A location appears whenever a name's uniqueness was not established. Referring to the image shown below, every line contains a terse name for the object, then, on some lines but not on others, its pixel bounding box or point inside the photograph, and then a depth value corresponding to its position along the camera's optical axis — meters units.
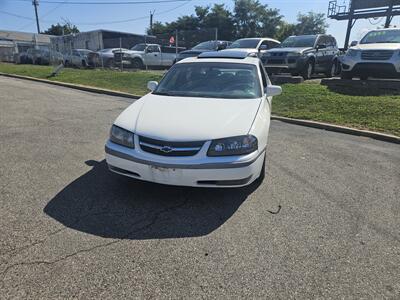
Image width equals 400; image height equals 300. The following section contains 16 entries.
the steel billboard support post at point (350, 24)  27.87
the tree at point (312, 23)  61.87
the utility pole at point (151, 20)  51.86
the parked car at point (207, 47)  14.66
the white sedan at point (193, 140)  3.08
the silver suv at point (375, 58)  8.78
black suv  10.74
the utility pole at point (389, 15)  25.58
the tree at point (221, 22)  48.00
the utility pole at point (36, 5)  53.49
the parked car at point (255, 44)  12.70
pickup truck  19.05
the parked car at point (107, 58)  20.36
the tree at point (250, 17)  47.84
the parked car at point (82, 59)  20.91
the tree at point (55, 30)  82.44
